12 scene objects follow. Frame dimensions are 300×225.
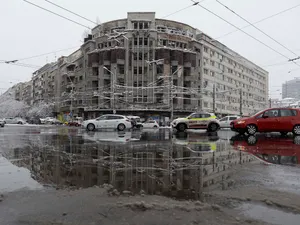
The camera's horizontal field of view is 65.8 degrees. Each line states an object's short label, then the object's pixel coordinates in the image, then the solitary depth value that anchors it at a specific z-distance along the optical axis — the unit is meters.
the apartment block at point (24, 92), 98.15
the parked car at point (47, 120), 57.81
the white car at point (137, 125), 28.54
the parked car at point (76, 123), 44.65
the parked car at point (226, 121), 26.21
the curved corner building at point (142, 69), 49.38
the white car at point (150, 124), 36.72
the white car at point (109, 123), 20.77
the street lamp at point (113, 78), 46.04
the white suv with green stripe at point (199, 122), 18.78
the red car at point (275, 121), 13.25
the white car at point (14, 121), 50.78
